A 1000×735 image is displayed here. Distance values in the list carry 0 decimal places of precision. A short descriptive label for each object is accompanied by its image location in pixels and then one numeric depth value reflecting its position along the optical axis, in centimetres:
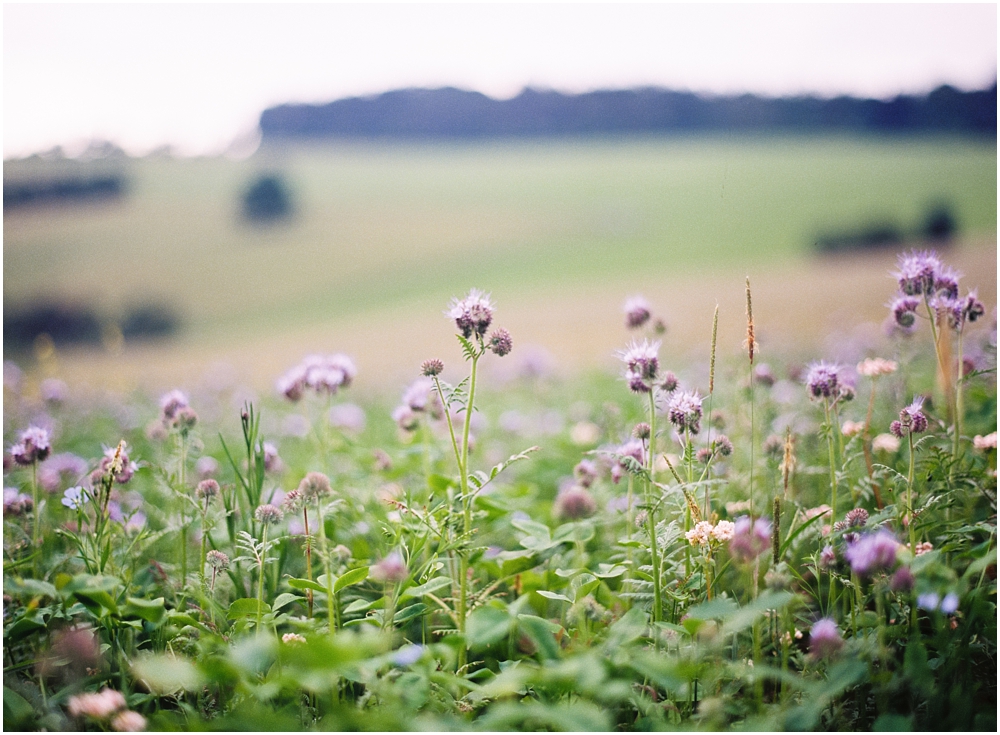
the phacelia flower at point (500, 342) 93
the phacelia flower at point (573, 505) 100
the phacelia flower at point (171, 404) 112
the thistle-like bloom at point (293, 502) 97
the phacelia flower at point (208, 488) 101
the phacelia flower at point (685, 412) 95
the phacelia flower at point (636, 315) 109
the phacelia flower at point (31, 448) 103
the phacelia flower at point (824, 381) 98
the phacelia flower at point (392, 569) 83
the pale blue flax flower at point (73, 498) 100
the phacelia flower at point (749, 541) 82
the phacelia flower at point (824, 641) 83
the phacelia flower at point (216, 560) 94
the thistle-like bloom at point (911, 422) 96
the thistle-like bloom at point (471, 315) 92
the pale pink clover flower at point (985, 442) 104
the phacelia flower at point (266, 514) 94
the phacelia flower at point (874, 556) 82
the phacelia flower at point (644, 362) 94
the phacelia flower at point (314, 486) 96
